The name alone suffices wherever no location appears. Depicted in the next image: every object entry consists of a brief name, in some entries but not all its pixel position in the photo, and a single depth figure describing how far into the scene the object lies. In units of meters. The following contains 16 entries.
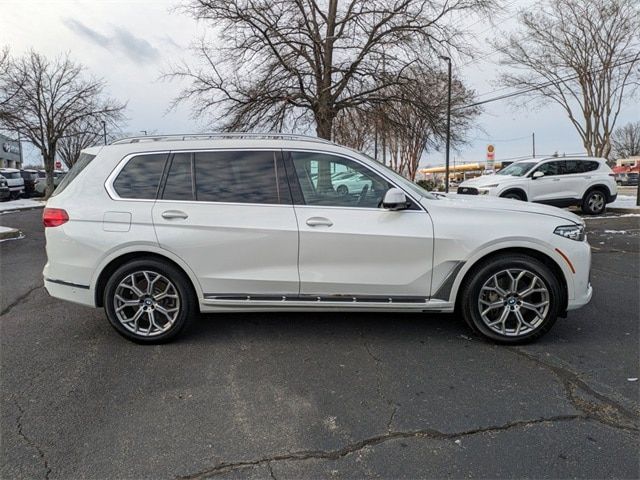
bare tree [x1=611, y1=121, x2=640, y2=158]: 73.94
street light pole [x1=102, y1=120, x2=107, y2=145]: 27.17
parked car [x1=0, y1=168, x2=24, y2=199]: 25.09
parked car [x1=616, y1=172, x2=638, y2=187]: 44.69
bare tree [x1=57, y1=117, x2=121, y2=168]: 28.25
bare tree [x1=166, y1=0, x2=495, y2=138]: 14.62
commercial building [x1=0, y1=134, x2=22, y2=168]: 57.17
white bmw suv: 3.68
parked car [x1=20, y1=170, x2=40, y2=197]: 29.62
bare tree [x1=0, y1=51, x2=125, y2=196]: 24.25
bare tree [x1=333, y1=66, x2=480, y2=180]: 15.12
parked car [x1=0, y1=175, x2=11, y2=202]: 23.06
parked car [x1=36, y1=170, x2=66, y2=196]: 29.17
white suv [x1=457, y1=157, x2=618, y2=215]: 12.43
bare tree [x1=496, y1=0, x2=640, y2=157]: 20.23
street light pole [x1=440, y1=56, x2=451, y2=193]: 14.93
